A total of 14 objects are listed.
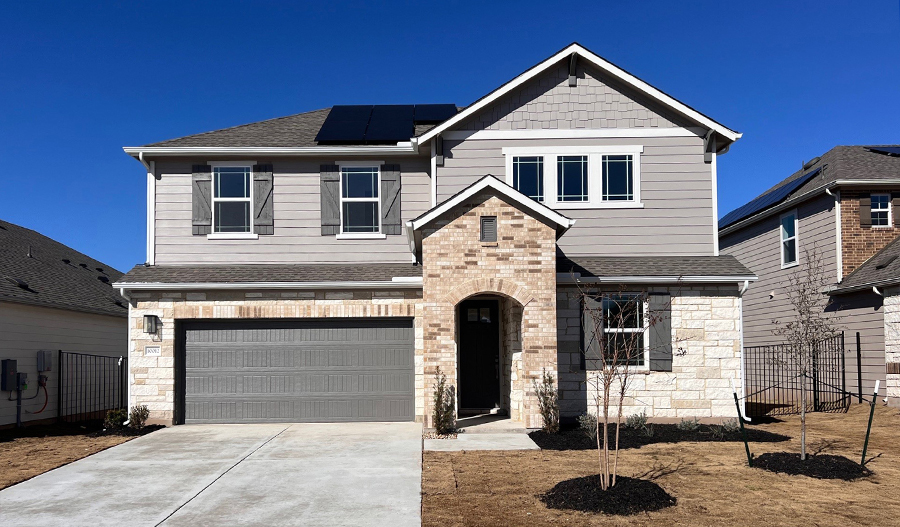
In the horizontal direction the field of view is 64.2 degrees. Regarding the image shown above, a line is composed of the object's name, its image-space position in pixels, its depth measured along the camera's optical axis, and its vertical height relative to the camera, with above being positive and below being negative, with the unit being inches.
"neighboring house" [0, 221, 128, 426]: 590.2 +1.1
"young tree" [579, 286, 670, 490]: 531.5 -23.9
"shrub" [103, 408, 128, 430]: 538.6 -82.3
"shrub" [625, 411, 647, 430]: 508.7 -82.2
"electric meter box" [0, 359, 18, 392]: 563.2 -50.9
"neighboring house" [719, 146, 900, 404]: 655.8 +69.3
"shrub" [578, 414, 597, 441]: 483.8 -81.4
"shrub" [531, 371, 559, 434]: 487.5 -66.8
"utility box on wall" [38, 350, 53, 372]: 611.8 -42.8
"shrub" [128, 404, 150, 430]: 540.1 -80.5
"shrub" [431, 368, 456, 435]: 486.6 -68.6
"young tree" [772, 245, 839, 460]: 385.4 -14.3
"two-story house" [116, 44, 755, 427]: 549.0 +44.2
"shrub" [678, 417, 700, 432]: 501.0 -83.8
